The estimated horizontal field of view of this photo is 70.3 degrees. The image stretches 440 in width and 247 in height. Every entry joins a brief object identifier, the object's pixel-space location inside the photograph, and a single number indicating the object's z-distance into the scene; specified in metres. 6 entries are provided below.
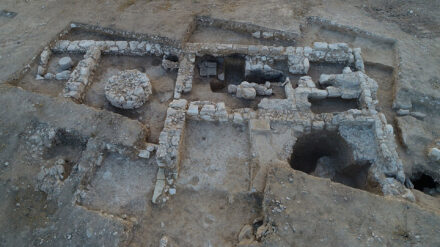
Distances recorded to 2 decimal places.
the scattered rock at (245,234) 5.36
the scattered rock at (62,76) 7.99
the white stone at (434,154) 6.45
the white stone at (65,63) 8.23
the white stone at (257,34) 8.78
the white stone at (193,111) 6.78
